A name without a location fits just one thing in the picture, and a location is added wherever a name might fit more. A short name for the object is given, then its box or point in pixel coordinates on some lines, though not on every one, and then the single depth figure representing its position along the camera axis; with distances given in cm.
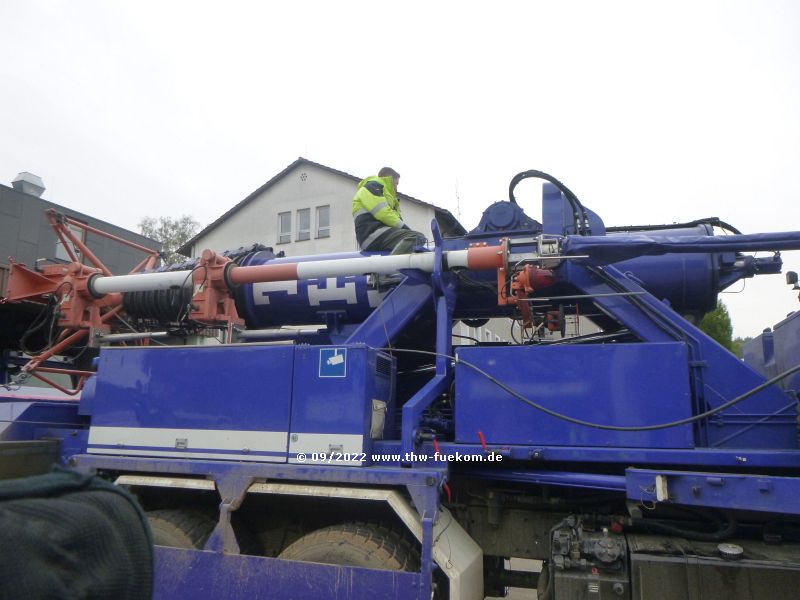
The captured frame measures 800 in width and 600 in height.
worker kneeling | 581
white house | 2436
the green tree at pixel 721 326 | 2344
